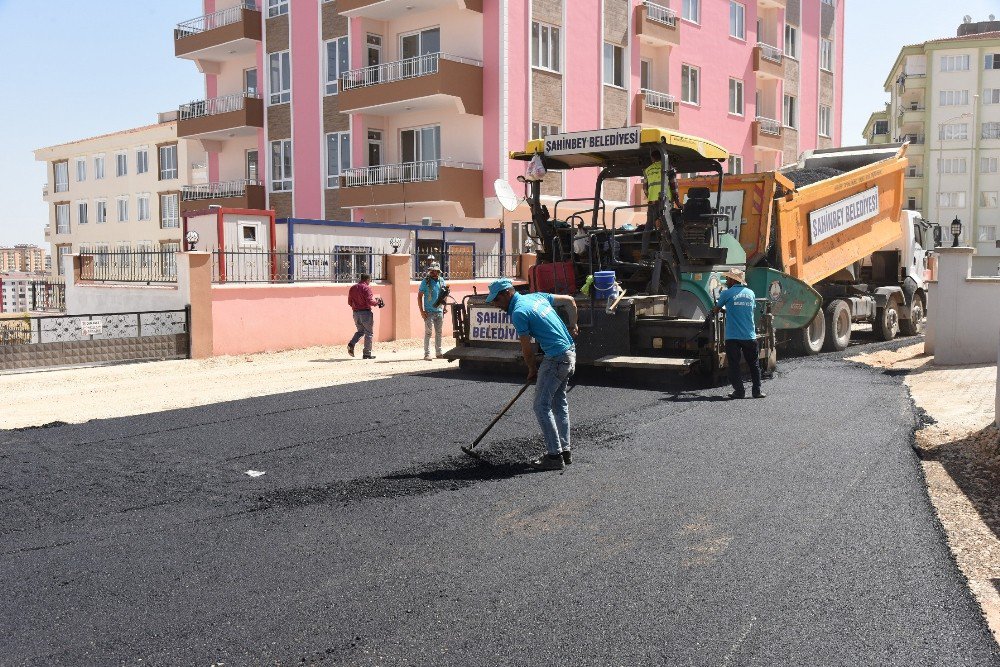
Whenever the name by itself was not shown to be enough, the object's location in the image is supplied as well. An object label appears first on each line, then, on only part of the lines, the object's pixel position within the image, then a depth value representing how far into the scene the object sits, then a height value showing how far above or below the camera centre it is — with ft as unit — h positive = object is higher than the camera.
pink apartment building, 87.30 +19.56
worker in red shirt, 53.52 -1.56
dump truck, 46.68 +2.39
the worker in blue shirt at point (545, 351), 25.02 -1.90
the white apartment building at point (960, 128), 219.00 +34.48
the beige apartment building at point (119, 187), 156.46 +16.09
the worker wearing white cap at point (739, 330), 36.24 -1.97
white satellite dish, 40.19 +3.53
